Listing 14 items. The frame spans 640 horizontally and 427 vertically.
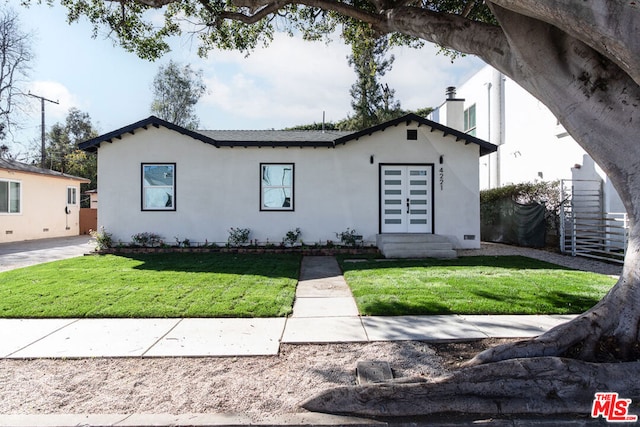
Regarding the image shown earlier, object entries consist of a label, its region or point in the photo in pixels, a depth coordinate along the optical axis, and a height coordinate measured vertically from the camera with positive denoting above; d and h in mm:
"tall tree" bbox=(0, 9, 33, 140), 24953 +10637
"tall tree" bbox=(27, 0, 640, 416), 3016 +373
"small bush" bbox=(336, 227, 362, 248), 12016 -680
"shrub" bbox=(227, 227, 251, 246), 12078 -663
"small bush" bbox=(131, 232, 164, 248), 12109 -773
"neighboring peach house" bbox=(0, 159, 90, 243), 16547 +587
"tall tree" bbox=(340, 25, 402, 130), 29312 +9070
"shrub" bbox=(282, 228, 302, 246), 12156 -660
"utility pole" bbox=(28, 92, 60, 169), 28031 +7759
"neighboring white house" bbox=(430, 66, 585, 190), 14141 +3562
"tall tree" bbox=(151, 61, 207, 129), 31297 +10005
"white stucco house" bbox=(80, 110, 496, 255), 12391 +978
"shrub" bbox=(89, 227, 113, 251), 11969 -801
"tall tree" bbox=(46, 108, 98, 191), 33906 +6691
